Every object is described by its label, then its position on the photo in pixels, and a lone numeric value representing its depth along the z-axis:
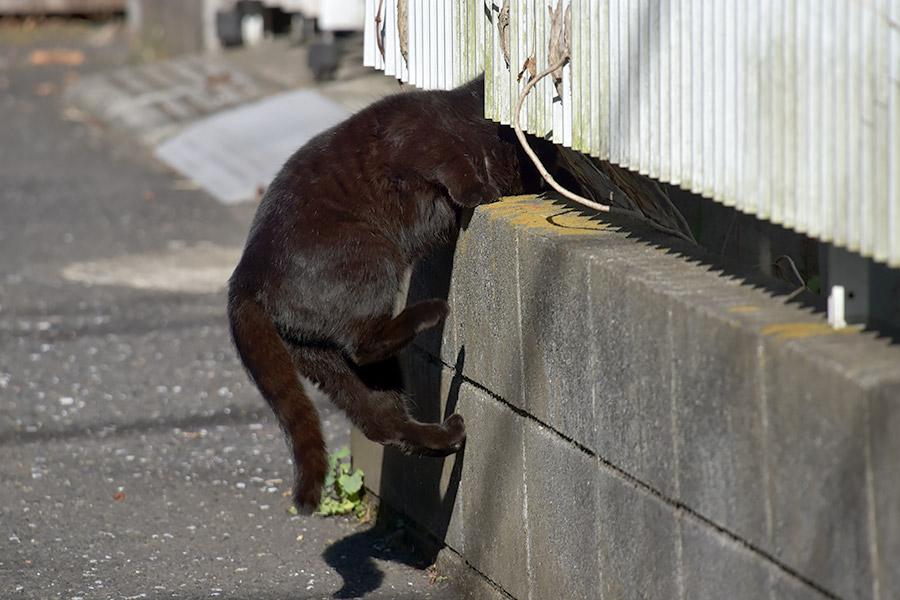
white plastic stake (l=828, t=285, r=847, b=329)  4.17
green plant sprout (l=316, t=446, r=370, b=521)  8.48
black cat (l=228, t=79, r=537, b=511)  6.40
